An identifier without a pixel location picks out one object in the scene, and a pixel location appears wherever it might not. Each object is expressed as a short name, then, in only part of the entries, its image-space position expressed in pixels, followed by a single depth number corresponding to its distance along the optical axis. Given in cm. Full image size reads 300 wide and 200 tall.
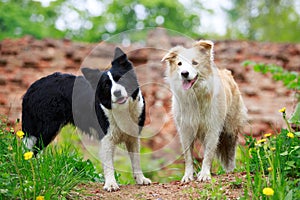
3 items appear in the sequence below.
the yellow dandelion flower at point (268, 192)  280
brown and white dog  421
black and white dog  407
